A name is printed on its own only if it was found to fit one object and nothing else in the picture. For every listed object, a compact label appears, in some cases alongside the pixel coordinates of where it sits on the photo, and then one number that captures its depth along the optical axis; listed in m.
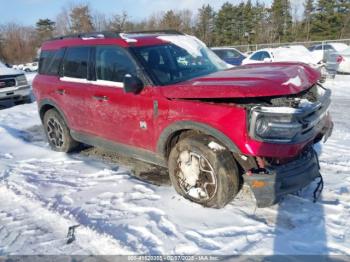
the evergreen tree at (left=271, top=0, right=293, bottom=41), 50.72
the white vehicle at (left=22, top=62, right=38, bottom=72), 46.75
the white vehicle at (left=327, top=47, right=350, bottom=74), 14.95
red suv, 3.30
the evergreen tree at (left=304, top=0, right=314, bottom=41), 48.38
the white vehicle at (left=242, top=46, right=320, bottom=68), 14.77
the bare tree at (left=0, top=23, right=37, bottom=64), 60.84
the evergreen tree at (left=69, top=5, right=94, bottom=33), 53.73
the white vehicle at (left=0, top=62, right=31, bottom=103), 11.42
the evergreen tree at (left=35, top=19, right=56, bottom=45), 66.24
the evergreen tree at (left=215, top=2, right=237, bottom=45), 55.51
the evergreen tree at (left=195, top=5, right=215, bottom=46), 56.75
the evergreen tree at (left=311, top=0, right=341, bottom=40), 44.28
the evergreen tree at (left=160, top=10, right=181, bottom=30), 52.50
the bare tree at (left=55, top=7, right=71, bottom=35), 60.94
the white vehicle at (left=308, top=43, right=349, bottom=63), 21.86
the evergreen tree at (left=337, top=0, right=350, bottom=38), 43.16
